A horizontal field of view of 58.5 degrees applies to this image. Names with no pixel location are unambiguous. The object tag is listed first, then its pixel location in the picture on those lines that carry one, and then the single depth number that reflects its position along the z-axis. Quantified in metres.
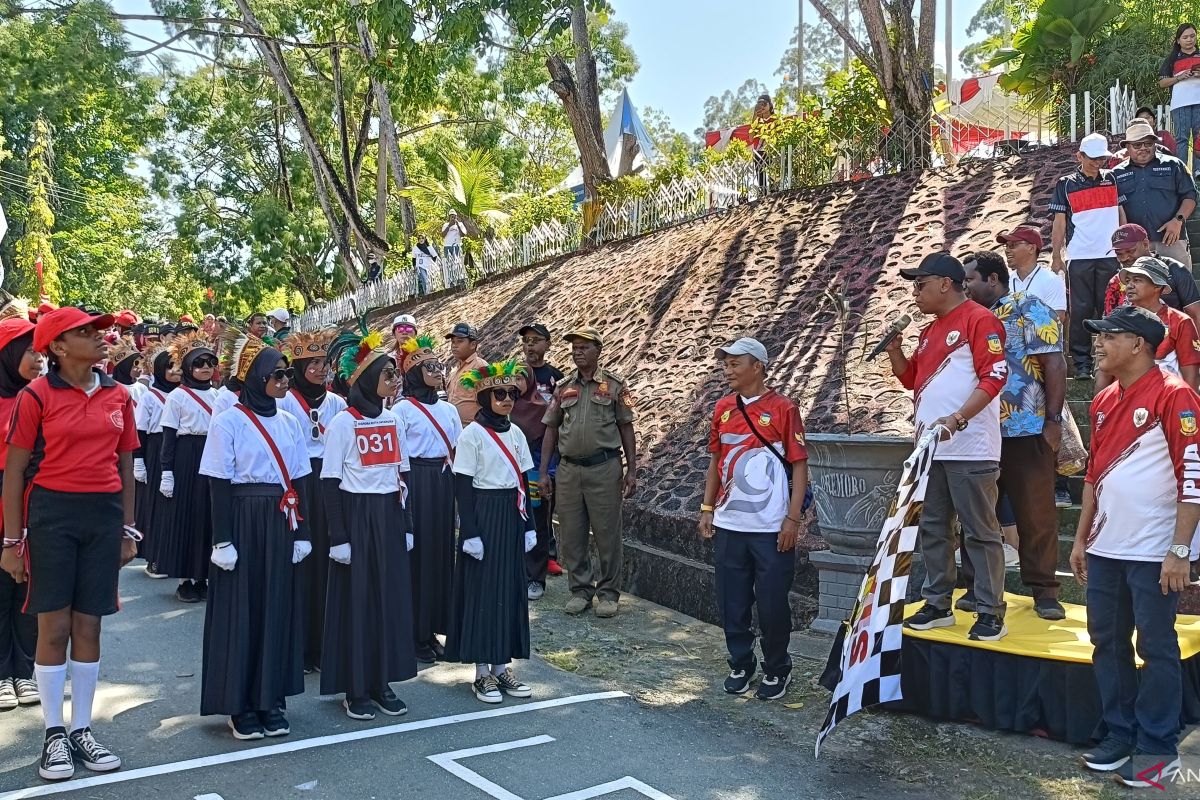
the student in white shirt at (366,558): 5.69
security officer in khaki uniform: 7.99
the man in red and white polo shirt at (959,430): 5.55
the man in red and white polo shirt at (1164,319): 5.62
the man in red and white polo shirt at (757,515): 6.09
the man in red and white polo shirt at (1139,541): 4.52
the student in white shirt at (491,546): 6.07
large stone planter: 6.47
